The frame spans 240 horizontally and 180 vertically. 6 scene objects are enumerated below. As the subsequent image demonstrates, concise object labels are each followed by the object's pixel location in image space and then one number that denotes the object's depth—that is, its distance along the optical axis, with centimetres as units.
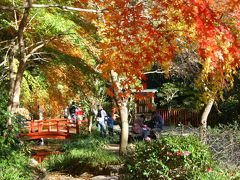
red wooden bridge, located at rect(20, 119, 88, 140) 2052
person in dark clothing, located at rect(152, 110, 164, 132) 1775
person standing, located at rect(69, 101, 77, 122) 3011
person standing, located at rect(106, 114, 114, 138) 2023
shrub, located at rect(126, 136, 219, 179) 732
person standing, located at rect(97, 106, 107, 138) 1864
